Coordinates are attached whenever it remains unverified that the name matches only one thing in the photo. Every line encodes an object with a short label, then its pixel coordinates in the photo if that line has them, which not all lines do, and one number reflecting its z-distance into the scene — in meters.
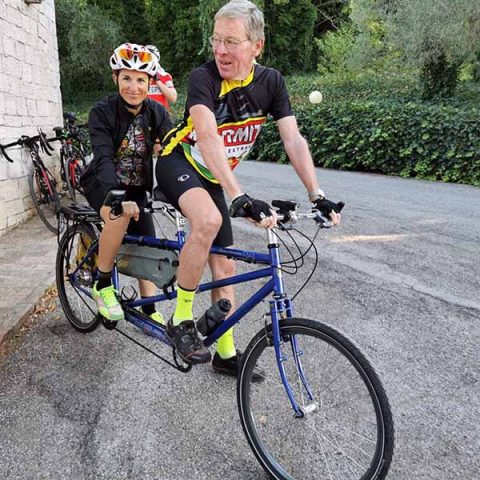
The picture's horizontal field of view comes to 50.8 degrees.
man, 2.43
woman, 3.12
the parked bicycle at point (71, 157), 7.62
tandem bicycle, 2.14
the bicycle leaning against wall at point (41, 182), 6.85
